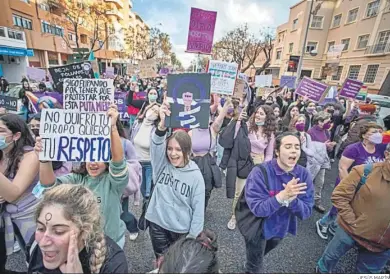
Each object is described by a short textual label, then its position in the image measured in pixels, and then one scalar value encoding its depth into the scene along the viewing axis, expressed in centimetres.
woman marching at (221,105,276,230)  318
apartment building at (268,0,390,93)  2036
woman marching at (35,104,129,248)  167
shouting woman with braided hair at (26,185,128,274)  111
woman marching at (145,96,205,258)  199
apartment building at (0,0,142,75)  1934
